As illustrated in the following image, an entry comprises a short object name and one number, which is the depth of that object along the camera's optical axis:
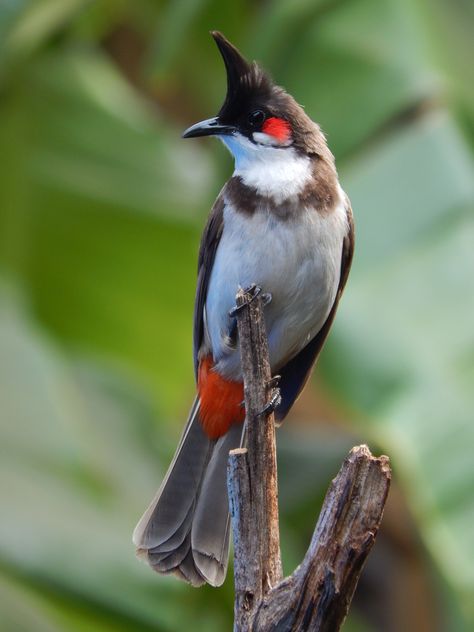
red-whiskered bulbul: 6.18
